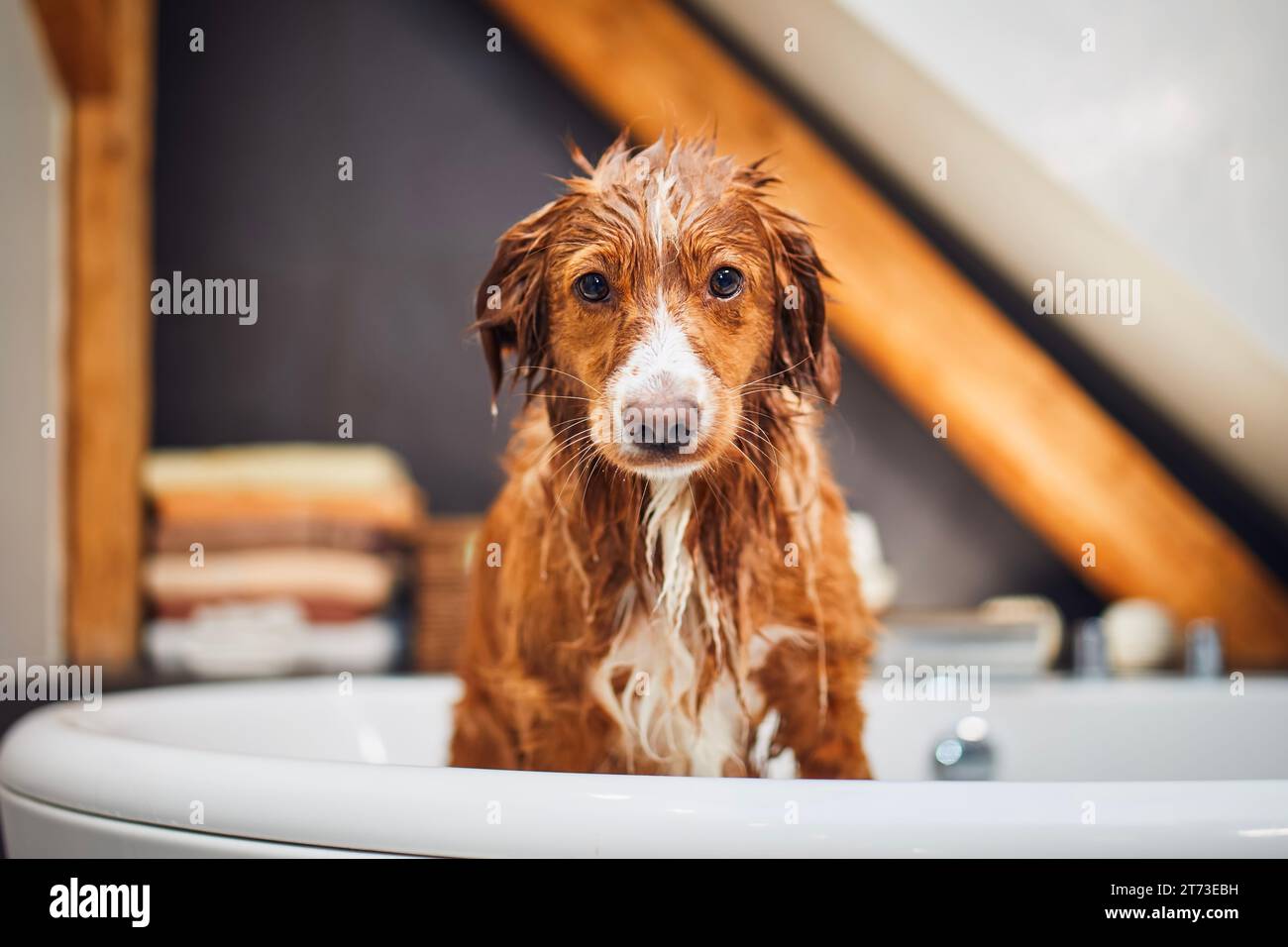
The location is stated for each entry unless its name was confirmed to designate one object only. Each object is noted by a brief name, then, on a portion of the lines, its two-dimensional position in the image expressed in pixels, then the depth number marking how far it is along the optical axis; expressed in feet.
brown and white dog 2.15
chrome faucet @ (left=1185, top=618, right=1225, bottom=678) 5.77
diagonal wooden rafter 6.89
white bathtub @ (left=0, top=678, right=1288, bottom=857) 1.90
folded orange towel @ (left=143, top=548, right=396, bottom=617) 6.66
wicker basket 6.82
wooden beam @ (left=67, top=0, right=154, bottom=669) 7.19
